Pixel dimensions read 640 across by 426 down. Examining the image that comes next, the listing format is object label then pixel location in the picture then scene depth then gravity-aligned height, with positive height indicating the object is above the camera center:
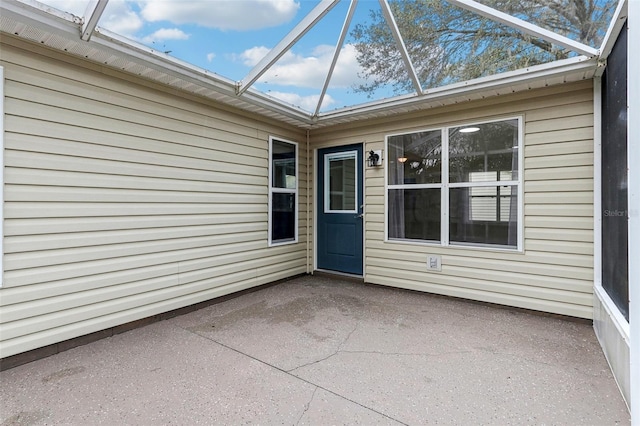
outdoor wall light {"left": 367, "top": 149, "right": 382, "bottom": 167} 4.39 +0.73
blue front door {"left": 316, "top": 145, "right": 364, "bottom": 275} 4.68 +0.02
